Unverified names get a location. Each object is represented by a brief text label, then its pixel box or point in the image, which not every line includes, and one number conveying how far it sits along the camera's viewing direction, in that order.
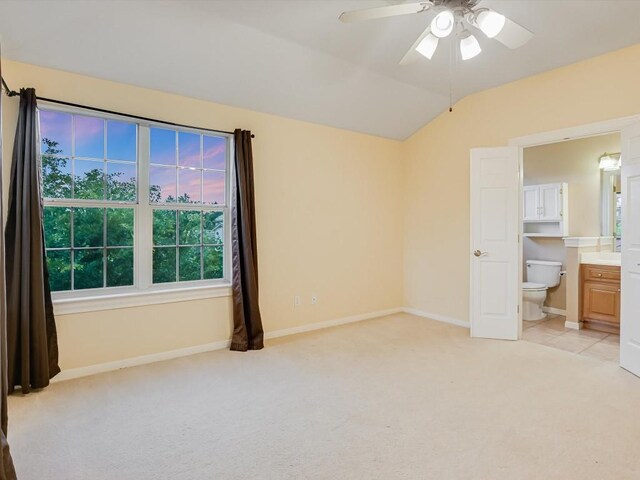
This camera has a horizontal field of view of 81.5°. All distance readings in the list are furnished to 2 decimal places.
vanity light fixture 4.75
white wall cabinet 5.02
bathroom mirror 4.92
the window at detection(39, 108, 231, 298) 3.12
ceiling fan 2.08
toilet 4.86
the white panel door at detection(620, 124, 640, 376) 3.11
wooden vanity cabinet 4.27
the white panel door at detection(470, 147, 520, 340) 4.01
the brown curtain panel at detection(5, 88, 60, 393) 2.70
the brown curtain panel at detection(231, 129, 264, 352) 3.71
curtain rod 2.75
